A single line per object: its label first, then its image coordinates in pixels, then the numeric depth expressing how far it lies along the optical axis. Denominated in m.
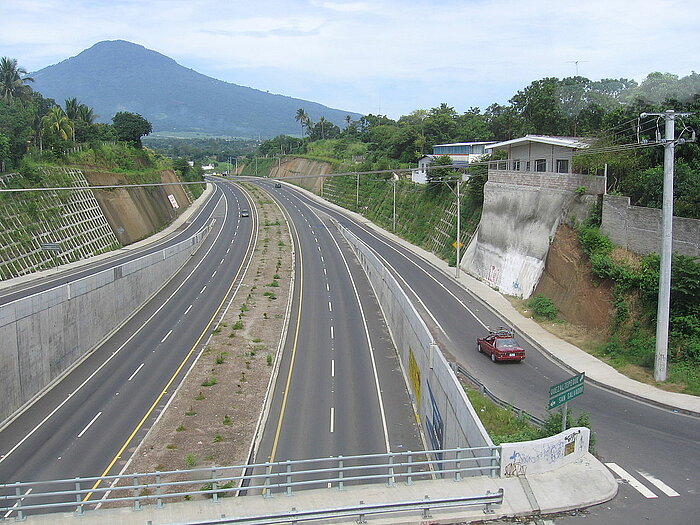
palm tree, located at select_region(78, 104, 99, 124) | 116.22
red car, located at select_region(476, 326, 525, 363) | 33.44
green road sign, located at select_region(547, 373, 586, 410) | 16.64
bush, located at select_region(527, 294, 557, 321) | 41.28
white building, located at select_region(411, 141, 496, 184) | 106.62
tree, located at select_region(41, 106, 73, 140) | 92.69
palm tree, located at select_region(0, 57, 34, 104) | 115.45
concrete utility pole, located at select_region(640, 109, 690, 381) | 28.50
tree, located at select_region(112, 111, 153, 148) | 132.00
